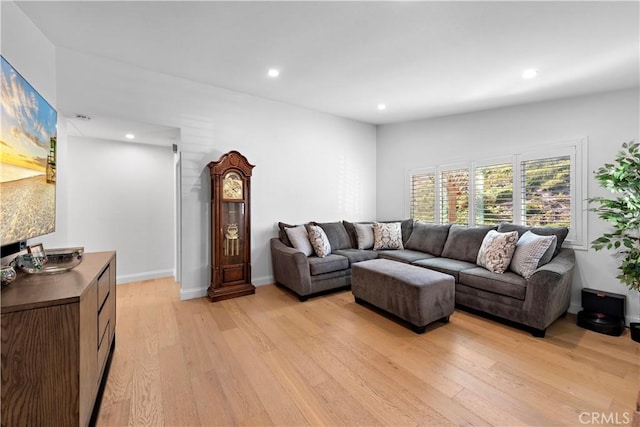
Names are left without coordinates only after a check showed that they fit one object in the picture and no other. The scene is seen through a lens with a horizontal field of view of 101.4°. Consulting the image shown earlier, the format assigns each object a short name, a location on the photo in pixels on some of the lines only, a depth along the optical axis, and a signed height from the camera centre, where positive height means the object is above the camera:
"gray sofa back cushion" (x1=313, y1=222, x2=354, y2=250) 4.12 -0.38
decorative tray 1.52 -0.32
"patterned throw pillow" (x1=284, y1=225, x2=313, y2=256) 3.68 -0.39
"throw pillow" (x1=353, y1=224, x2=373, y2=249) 4.29 -0.41
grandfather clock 3.33 -0.21
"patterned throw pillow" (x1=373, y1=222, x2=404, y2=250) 4.27 -0.41
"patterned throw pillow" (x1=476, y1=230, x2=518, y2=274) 2.85 -0.45
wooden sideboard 1.04 -0.60
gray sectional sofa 2.45 -0.67
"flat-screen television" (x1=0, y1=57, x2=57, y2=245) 1.43 +0.32
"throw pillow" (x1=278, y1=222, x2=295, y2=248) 3.78 -0.33
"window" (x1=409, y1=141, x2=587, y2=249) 3.09 +0.29
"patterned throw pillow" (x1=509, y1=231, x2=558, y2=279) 2.66 -0.44
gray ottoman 2.48 -0.82
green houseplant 2.36 +0.03
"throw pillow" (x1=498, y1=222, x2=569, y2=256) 2.93 -0.23
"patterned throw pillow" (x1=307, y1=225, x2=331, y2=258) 3.72 -0.43
